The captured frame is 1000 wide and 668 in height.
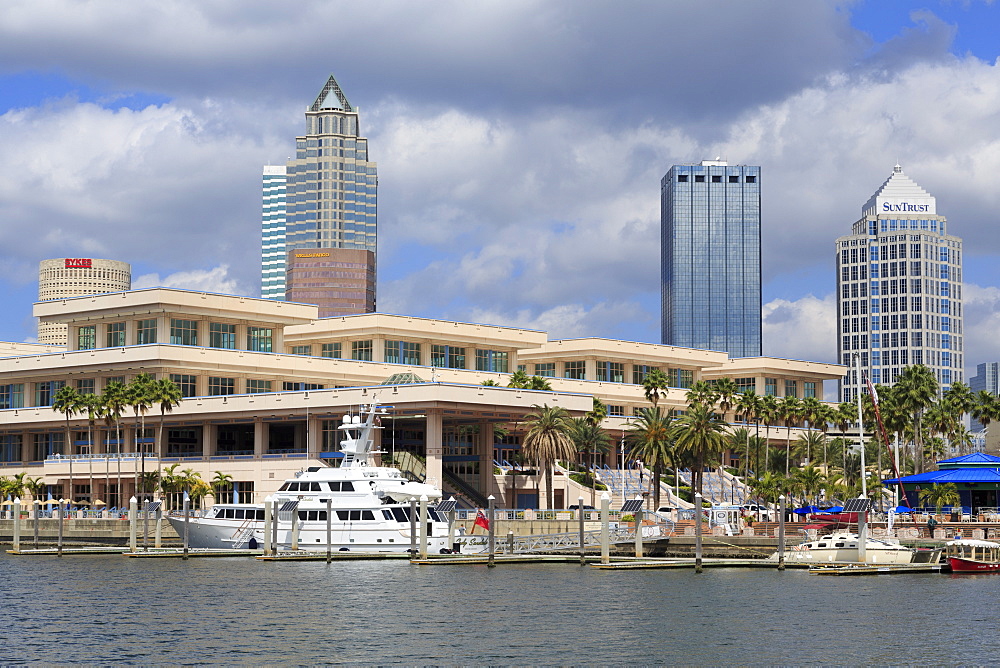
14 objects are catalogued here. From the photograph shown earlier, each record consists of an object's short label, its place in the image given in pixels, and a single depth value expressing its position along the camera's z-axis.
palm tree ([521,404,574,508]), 128.00
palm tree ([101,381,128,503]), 127.62
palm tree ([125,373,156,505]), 126.88
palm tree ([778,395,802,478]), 162.62
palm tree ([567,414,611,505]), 142.00
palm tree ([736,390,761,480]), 159.12
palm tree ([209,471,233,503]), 131.00
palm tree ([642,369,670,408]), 153.38
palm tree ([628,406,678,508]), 131.00
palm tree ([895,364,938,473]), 147.12
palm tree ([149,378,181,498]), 128.00
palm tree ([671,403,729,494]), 127.94
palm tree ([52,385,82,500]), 133.38
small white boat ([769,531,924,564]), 89.00
